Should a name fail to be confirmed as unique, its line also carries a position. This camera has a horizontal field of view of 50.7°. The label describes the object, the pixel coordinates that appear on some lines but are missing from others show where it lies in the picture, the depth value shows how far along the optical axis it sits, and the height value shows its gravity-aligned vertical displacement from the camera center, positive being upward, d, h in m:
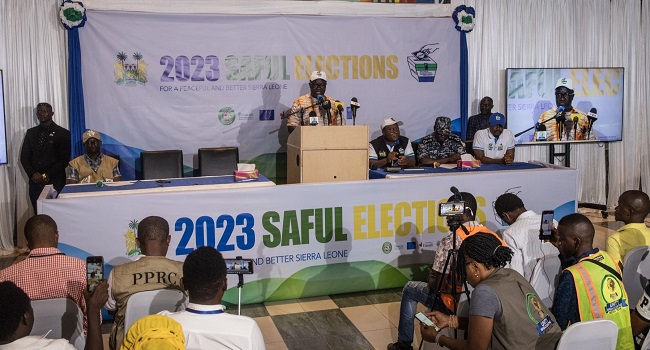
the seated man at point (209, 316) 2.67 -0.74
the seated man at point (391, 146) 7.52 -0.24
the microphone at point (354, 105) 7.01 +0.21
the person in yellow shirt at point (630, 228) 4.46 -0.70
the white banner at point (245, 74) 8.12 +0.67
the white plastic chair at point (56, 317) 3.41 -0.93
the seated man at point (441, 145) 7.95 -0.24
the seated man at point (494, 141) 7.93 -0.21
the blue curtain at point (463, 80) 9.45 +0.60
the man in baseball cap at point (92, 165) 7.05 -0.36
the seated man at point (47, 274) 3.71 -0.77
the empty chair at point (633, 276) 4.20 -0.96
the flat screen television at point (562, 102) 9.75 +0.28
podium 6.36 -0.26
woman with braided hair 3.06 -0.83
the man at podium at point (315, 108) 7.43 +0.20
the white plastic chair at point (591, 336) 2.95 -0.93
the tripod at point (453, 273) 4.09 -0.92
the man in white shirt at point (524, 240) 4.71 -0.81
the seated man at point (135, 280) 3.68 -0.81
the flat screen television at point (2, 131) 7.75 +0.01
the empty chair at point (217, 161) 8.15 -0.39
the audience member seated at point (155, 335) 2.33 -0.71
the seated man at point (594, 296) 3.37 -0.86
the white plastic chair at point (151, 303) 3.48 -0.89
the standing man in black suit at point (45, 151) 7.70 -0.22
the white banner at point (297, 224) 5.58 -0.84
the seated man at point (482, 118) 9.22 +0.07
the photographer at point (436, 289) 4.30 -1.07
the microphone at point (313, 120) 6.66 +0.06
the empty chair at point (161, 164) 7.85 -0.40
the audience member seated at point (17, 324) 2.57 -0.73
